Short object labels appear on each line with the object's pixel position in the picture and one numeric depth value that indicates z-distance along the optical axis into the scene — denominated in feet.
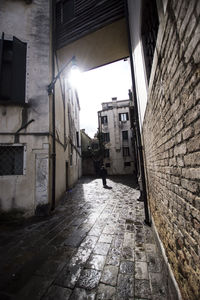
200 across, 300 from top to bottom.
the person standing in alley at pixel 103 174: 32.50
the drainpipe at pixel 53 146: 16.64
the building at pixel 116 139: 64.54
